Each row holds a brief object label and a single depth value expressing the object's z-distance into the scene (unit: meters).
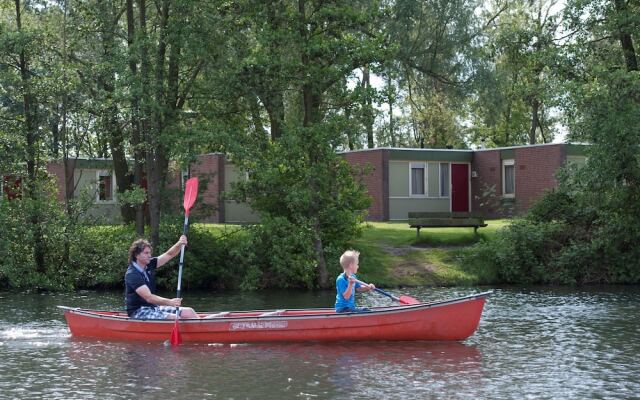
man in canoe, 15.70
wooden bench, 29.25
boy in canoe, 14.98
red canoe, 15.45
